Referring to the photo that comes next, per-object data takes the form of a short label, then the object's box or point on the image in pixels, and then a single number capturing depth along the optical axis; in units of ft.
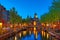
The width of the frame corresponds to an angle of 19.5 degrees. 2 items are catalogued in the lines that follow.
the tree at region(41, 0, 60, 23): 163.91
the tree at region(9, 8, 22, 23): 282.48
